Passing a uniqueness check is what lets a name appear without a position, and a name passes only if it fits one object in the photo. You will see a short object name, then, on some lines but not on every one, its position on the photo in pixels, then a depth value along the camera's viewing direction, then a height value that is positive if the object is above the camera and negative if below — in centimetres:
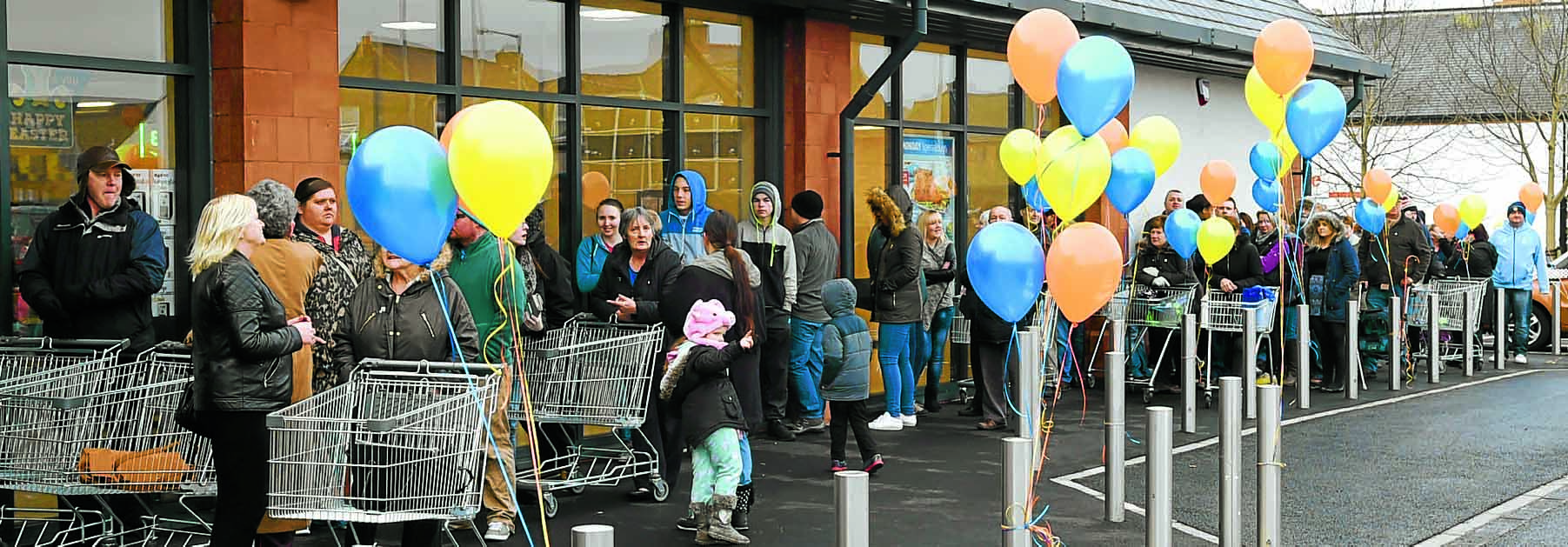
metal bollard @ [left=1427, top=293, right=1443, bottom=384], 1702 -114
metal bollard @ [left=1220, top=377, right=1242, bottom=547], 761 -106
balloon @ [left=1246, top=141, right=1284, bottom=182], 1441 +72
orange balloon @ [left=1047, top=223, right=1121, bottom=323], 767 -13
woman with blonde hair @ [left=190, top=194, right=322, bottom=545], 661 -47
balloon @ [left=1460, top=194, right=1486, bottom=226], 1923 +35
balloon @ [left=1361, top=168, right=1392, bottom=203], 1623 +56
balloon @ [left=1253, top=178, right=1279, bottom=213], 1466 +44
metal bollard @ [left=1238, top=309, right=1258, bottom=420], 1314 -93
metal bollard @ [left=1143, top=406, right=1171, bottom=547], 751 -111
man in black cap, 809 -10
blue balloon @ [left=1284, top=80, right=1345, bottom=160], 1143 +89
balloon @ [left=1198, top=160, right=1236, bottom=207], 1430 +55
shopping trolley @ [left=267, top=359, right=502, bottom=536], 650 -90
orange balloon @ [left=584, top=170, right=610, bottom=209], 1171 +38
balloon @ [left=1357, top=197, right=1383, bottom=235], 1634 +26
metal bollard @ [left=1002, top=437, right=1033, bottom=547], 596 -91
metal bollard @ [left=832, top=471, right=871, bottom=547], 504 -84
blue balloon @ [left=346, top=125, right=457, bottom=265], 562 +17
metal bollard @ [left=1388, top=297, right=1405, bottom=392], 1608 -113
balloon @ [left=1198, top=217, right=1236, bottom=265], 1312 +2
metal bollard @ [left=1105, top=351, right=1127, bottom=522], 897 -110
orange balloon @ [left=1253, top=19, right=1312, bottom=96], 1116 +130
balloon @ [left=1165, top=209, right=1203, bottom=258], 1410 +10
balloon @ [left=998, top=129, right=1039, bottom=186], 1110 +60
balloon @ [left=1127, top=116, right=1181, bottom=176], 1238 +78
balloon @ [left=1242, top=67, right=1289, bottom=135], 1181 +102
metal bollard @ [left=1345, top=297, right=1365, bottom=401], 1466 -97
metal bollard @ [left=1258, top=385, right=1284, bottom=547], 736 -106
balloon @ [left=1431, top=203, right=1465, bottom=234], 1927 +28
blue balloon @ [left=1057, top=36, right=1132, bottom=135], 802 +79
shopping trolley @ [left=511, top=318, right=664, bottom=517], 885 -78
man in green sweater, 848 -28
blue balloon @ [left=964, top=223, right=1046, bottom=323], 752 -12
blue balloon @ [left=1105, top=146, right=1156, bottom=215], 1064 +41
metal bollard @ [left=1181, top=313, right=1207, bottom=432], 1252 -106
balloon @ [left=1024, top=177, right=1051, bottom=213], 1157 +34
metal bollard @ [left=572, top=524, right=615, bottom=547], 426 -79
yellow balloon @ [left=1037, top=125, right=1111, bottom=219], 809 +33
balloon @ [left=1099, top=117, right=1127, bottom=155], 1180 +77
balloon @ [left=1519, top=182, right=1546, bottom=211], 2100 +57
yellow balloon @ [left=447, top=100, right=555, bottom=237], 554 +27
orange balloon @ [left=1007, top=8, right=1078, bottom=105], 895 +109
